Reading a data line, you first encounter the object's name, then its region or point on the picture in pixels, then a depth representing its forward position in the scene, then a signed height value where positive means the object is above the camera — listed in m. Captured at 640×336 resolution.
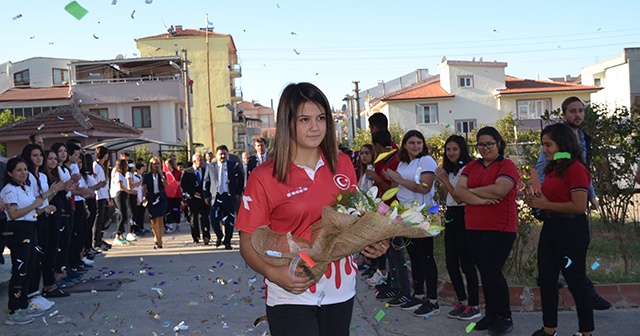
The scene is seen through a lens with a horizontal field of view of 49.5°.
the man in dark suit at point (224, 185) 13.78 -0.52
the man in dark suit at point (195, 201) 14.72 -0.87
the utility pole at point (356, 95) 53.01 +4.38
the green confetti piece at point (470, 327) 6.18 -1.61
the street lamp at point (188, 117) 36.92 +2.37
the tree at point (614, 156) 10.81 -0.26
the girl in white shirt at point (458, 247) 6.98 -1.01
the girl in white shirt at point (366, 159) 9.28 -0.10
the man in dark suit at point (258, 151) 14.65 +0.13
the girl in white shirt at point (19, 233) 7.44 -0.70
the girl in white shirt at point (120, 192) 15.27 -0.63
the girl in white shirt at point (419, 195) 7.33 -0.51
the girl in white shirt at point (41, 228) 8.06 -0.73
